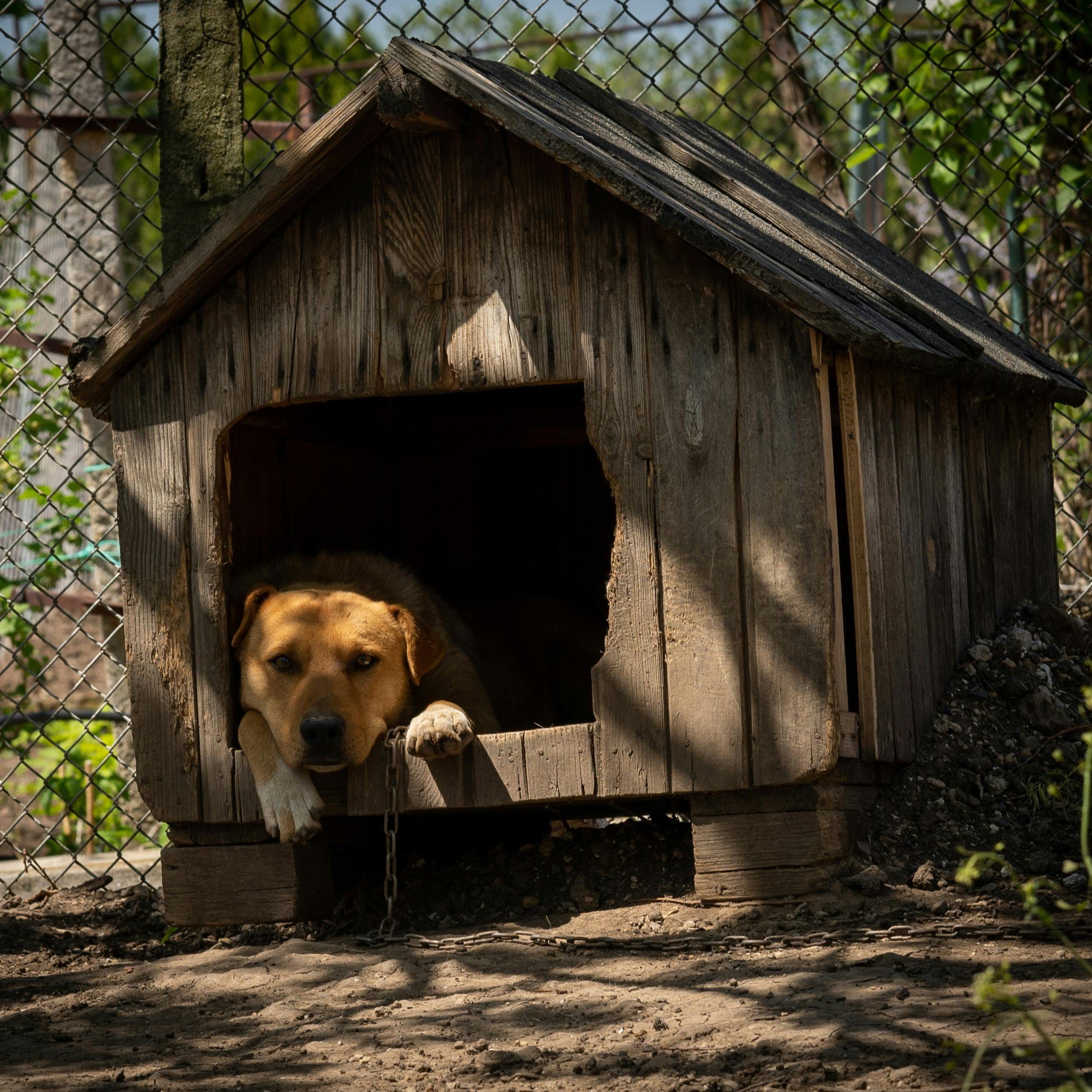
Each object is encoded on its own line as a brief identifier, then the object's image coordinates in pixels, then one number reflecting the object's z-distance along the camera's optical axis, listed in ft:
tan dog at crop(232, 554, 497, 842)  13.92
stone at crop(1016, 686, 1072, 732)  14.90
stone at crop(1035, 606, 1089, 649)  16.46
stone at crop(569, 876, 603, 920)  13.92
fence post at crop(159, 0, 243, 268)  17.13
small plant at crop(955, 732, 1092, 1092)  6.32
